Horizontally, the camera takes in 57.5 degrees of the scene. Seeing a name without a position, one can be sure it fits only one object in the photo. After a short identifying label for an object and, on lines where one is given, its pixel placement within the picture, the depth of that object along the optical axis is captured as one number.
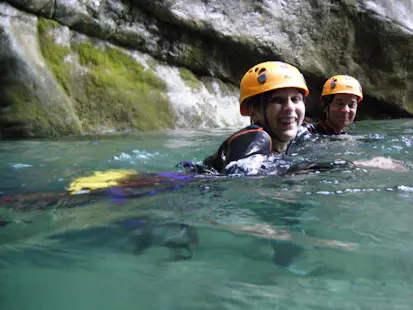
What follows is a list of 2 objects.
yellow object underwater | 2.66
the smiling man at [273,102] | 3.11
